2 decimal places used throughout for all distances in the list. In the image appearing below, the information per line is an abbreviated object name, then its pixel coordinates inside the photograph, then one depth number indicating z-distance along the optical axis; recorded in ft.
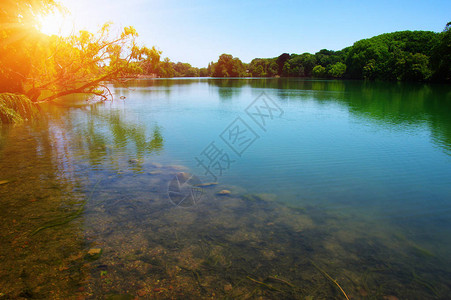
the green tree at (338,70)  332.19
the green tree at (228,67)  513.04
